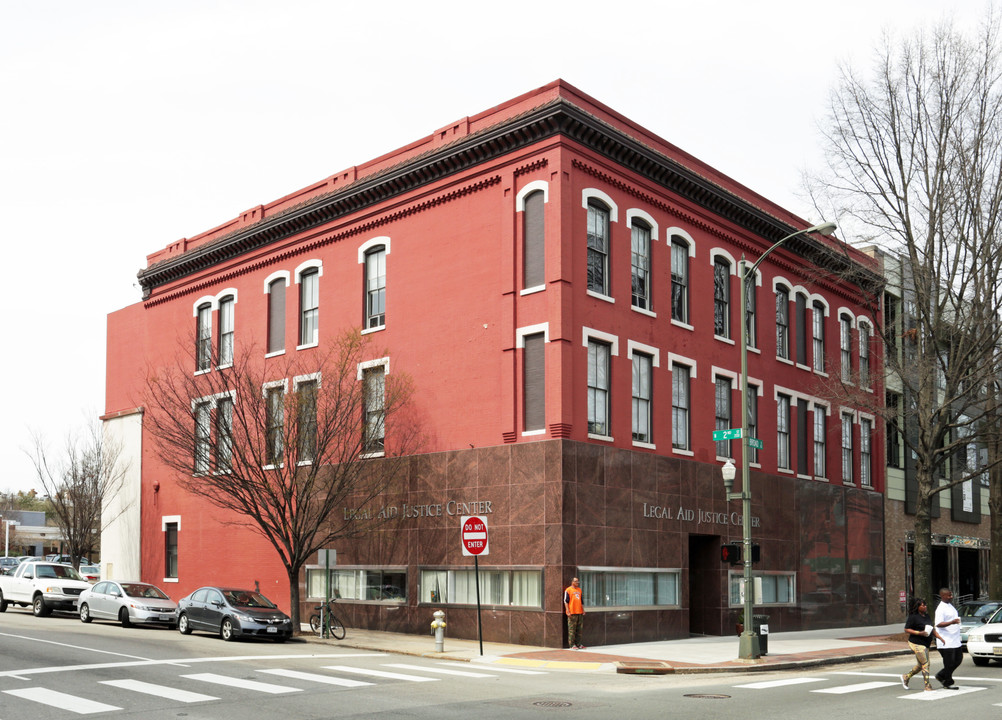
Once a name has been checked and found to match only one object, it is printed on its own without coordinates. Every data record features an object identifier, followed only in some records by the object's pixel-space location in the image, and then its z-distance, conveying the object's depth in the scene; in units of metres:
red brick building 27.08
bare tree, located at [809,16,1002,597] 31.17
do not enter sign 23.55
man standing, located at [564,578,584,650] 24.84
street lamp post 23.02
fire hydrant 24.22
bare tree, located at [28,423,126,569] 43.06
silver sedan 30.11
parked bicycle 27.77
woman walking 18.31
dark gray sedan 25.91
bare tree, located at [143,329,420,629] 29.38
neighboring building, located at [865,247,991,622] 42.88
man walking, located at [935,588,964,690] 18.70
